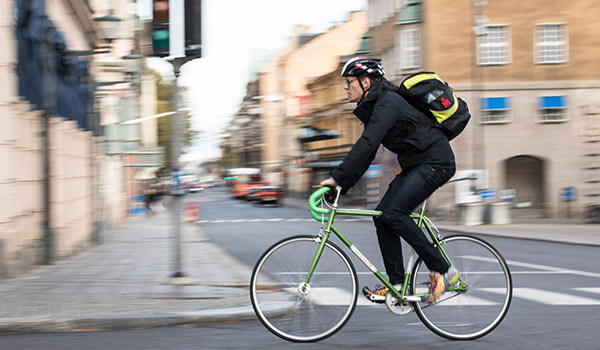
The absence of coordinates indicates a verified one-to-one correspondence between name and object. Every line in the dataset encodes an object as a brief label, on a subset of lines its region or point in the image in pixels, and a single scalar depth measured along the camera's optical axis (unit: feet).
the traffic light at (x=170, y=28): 30.66
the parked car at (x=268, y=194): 186.19
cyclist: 18.12
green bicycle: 18.39
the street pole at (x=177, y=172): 31.40
